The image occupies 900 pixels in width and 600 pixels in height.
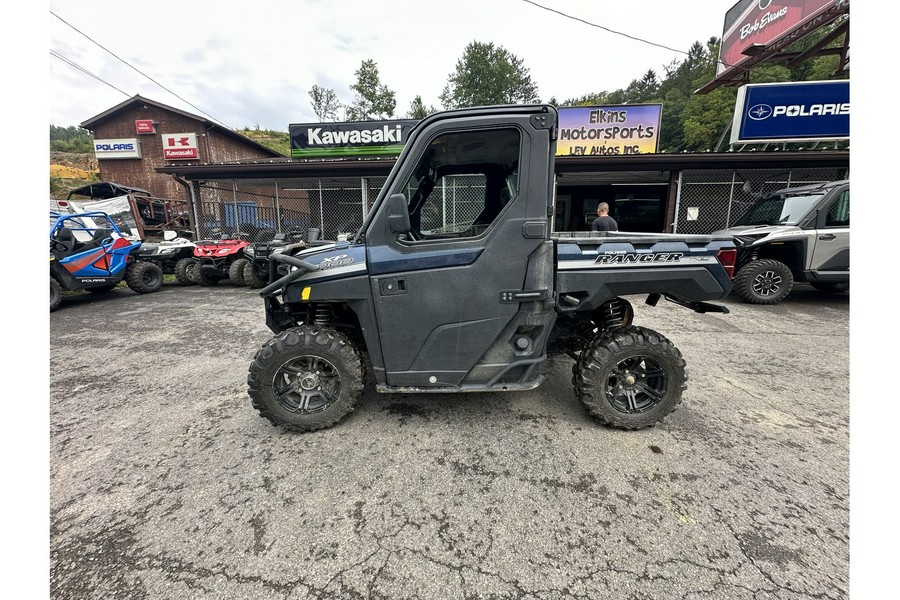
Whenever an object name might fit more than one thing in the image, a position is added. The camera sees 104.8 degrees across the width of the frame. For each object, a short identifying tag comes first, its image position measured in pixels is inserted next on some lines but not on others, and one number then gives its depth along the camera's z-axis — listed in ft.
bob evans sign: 36.60
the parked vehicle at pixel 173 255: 28.73
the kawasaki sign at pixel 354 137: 39.14
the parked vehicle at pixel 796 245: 20.47
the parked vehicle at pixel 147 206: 49.90
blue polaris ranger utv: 7.88
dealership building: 33.12
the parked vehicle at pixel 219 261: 29.12
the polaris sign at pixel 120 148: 70.79
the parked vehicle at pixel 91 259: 21.53
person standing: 22.51
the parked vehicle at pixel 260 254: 24.52
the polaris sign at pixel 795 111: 33.14
